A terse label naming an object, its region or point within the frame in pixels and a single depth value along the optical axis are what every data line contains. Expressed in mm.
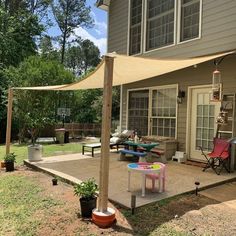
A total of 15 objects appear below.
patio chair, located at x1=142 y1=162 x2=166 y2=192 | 5138
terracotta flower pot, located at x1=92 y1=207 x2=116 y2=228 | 3926
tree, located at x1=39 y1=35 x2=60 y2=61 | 28125
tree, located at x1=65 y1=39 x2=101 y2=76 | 40594
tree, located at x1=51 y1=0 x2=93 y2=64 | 28438
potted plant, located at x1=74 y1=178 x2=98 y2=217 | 4199
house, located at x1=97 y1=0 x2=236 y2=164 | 7176
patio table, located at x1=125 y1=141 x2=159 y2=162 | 7628
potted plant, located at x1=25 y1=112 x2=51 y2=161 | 12594
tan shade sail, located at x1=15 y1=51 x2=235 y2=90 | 4938
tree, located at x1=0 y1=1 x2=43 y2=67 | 18297
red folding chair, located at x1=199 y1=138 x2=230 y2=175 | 6613
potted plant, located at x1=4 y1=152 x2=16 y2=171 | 7576
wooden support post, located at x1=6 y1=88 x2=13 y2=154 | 8188
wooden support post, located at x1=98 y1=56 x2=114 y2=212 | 4062
